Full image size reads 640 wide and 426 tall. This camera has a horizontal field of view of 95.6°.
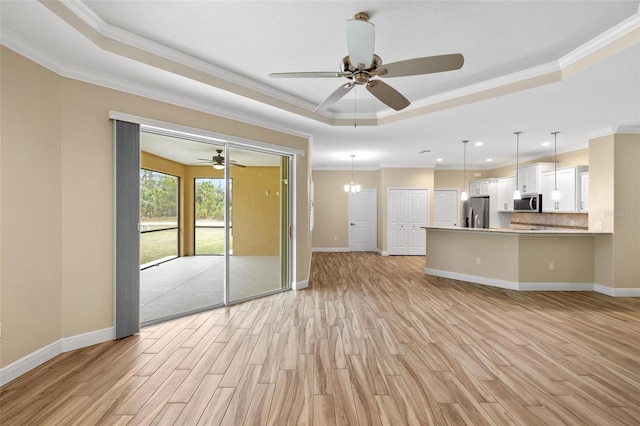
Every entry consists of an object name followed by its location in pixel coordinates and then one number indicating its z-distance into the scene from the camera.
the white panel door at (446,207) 9.09
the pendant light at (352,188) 7.73
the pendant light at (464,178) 9.01
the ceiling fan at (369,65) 1.98
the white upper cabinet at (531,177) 6.57
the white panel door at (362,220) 9.34
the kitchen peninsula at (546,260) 5.01
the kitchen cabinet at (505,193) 7.62
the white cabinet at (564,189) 5.77
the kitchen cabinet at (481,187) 8.26
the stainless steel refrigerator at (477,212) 8.41
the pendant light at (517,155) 5.38
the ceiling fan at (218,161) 4.11
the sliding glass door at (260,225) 4.68
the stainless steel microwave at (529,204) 6.62
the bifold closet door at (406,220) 8.66
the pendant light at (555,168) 5.52
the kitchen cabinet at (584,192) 5.56
